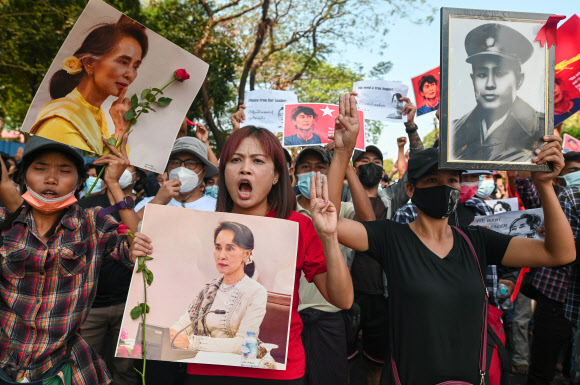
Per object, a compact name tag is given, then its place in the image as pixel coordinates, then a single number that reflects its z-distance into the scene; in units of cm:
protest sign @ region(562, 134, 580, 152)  615
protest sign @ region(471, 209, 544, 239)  319
